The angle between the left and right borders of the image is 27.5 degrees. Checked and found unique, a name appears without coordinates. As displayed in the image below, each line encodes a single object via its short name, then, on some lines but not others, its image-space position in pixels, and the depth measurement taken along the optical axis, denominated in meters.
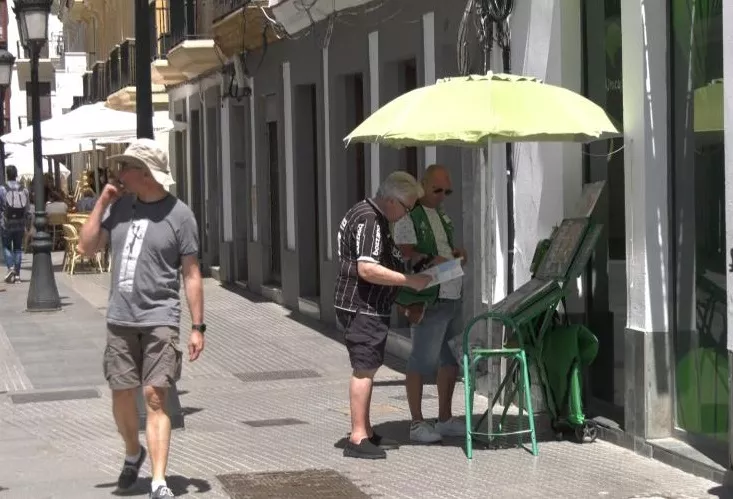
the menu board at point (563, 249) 9.71
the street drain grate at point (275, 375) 13.42
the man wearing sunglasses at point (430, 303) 9.82
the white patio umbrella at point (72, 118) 24.73
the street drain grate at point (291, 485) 8.25
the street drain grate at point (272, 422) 10.82
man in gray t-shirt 7.78
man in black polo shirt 9.15
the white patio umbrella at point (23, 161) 43.25
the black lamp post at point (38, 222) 19.45
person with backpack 24.95
